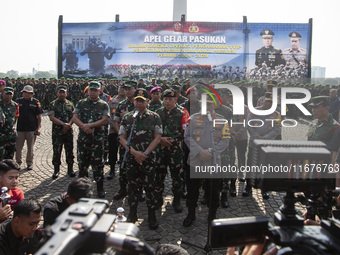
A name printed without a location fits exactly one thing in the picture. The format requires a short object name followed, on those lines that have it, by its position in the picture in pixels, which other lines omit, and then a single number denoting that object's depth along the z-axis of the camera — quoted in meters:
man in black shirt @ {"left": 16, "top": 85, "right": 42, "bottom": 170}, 6.80
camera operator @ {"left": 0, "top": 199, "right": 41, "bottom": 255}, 2.63
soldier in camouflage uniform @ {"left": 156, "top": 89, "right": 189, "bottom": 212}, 4.93
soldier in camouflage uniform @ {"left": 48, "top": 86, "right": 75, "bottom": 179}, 6.33
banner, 30.14
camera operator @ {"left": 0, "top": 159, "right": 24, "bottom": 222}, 3.43
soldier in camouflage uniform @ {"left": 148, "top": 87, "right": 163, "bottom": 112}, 5.67
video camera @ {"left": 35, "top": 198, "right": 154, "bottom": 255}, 0.97
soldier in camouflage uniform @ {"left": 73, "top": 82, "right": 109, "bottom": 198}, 5.42
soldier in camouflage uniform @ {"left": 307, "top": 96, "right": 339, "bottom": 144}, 4.26
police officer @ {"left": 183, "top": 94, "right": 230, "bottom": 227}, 4.35
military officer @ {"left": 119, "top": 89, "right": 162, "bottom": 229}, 4.36
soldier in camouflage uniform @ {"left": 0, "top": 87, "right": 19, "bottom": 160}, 6.24
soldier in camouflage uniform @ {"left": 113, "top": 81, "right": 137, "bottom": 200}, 5.46
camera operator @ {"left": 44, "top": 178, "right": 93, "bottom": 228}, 3.03
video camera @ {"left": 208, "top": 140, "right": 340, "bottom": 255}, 1.41
